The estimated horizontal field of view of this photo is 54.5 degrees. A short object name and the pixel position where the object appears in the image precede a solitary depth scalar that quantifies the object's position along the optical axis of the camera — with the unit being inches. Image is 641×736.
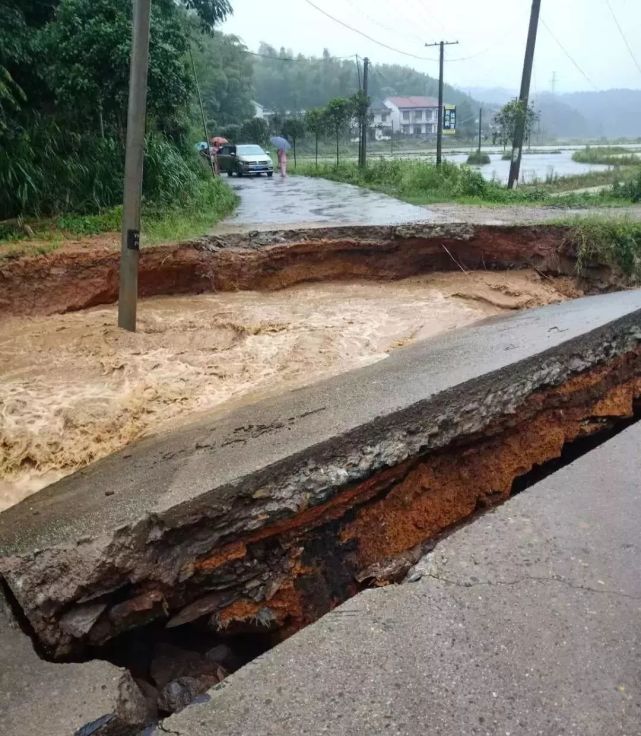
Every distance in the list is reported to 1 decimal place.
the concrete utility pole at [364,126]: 971.3
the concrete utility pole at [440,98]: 895.8
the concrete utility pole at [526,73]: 687.7
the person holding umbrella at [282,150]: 914.7
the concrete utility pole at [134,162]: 216.8
